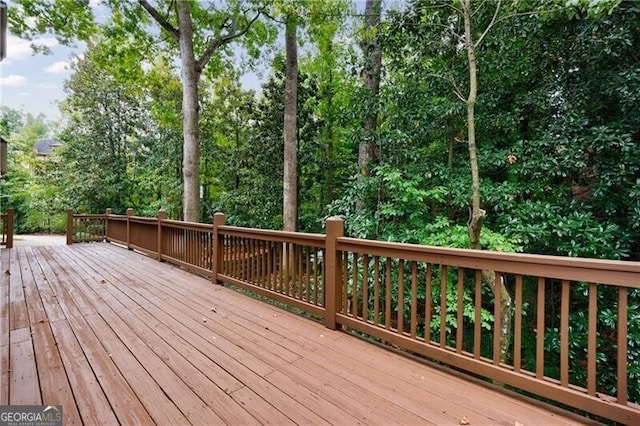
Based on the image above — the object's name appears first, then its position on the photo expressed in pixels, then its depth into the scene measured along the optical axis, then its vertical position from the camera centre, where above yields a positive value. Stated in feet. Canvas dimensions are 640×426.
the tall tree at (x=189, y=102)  21.58 +7.90
